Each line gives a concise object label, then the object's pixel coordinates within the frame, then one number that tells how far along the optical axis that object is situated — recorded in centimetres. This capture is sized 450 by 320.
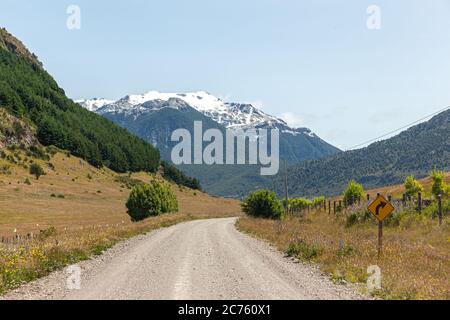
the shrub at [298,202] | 11094
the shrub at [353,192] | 6656
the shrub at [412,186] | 6888
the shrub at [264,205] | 7262
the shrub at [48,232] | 3958
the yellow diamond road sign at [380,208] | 1998
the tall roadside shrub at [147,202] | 7038
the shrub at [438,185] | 5738
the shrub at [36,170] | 11963
